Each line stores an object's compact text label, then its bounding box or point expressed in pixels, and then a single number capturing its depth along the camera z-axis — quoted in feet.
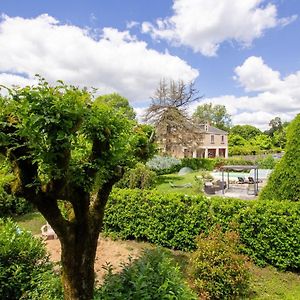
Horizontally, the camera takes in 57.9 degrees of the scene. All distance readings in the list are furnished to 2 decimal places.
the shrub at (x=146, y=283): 12.91
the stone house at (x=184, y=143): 97.19
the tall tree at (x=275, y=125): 273.13
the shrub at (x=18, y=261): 16.08
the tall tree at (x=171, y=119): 95.96
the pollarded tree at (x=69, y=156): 8.57
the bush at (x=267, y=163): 96.99
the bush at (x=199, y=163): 109.40
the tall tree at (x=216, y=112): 257.55
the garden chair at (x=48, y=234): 30.17
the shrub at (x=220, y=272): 18.01
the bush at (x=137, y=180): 48.83
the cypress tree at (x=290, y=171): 24.76
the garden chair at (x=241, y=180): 69.75
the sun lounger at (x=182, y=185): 66.04
